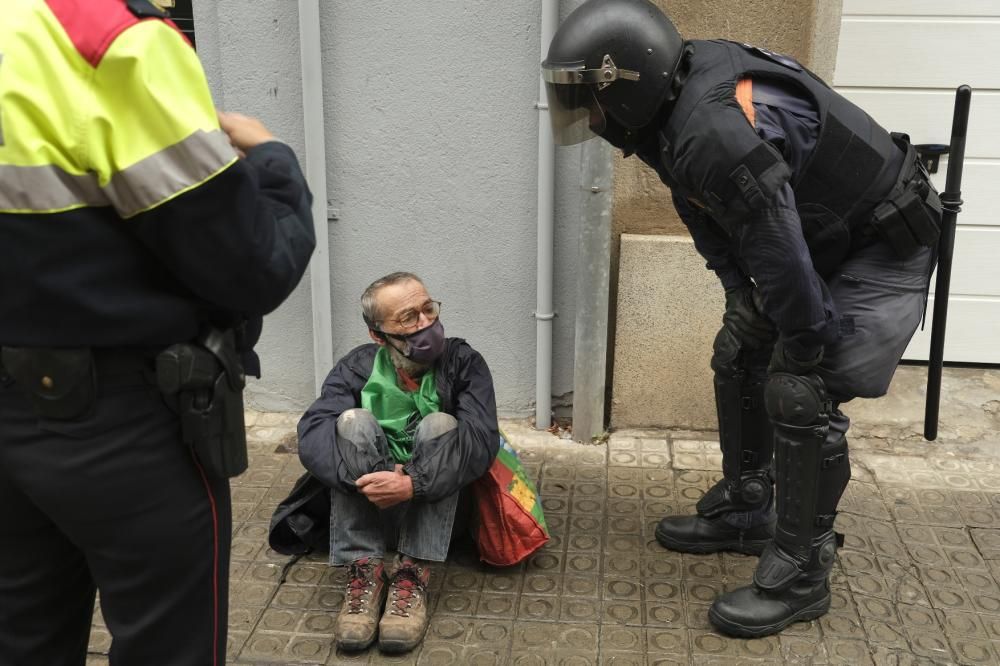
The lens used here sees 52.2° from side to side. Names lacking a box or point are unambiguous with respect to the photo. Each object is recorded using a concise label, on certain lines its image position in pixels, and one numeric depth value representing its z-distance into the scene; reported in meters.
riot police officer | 2.62
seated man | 3.12
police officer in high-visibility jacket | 1.66
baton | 3.10
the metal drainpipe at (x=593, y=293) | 4.08
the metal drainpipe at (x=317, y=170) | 4.10
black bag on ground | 3.37
